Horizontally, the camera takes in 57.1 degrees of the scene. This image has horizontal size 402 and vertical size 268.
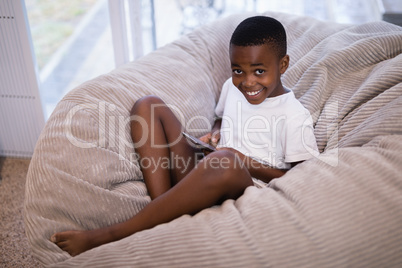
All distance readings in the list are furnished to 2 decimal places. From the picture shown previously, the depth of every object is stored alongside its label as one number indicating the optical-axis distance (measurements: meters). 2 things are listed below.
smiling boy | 0.98
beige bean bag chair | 0.80
